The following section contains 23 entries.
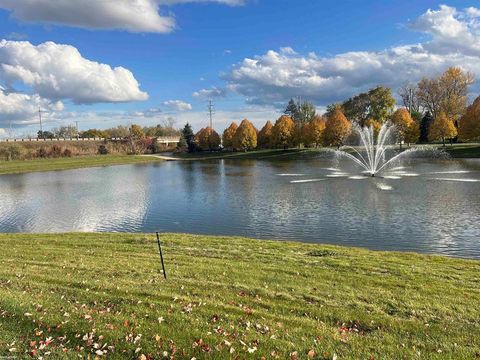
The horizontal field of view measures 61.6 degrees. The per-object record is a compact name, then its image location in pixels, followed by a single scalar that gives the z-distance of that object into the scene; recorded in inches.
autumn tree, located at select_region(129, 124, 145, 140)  6715.1
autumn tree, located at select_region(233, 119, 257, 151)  4298.7
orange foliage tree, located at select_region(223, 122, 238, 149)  4608.3
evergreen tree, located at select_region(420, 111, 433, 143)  3496.6
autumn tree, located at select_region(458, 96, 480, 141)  2586.4
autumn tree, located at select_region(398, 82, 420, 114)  4175.4
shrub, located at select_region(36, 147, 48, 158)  4345.2
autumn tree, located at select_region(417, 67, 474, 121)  3282.5
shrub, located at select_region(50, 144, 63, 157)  4506.4
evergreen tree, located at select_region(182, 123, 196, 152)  5187.0
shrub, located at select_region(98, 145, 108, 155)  5334.6
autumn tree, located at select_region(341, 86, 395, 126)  3912.4
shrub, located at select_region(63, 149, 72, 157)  4633.4
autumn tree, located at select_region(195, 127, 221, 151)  5025.1
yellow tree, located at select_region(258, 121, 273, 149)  4219.5
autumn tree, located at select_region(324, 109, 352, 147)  3440.0
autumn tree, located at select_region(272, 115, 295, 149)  3964.6
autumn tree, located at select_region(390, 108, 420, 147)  3201.3
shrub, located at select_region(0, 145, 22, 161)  4038.9
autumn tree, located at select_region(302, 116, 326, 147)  3636.8
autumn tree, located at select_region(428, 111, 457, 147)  2866.6
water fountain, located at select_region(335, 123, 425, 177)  1996.6
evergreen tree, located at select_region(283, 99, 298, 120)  5713.6
